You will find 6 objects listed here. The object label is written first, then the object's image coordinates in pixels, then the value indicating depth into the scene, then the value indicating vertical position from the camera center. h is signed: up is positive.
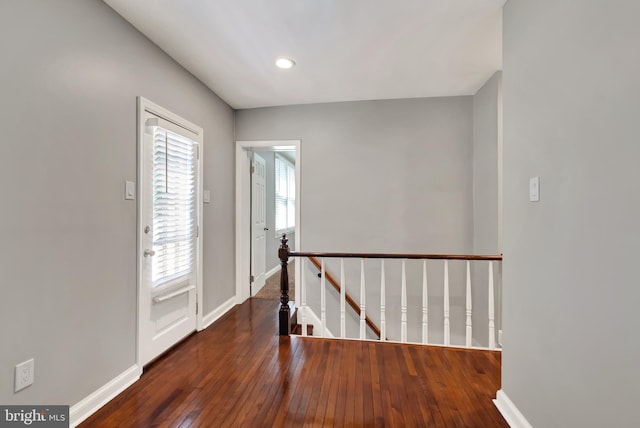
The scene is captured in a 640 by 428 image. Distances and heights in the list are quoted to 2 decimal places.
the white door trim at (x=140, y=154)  2.00 +0.42
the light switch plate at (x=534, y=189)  1.38 +0.13
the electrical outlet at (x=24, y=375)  1.29 -0.76
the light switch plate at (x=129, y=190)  1.90 +0.16
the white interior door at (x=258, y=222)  3.81 -0.12
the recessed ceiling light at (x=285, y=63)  2.37 +1.30
